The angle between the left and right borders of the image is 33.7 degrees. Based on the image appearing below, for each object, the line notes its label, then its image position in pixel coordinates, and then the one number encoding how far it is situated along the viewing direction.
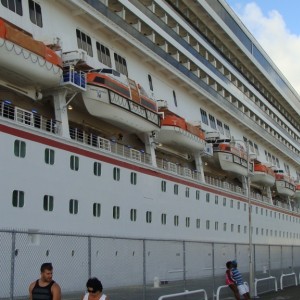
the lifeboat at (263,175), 41.00
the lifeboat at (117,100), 19.58
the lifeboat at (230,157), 33.25
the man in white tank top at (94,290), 5.95
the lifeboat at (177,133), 26.06
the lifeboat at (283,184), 47.31
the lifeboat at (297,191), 53.75
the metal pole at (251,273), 17.27
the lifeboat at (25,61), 15.48
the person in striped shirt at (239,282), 12.98
